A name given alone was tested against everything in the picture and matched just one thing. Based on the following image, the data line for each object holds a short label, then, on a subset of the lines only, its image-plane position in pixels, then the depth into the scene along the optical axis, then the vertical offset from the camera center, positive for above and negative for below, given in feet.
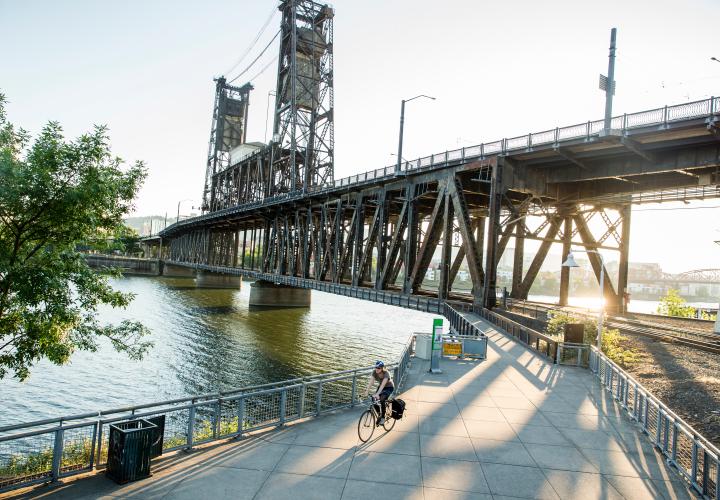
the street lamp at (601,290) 57.41 +0.21
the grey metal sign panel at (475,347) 62.95 -8.37
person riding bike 36.32 -8.33
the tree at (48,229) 34.45 +1.66
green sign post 55.62 -8.37
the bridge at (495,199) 78.54 +20.86
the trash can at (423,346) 61.21 -8.57
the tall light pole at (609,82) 77.48 +33.93
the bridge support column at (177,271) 413.80 -9.63
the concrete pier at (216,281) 308.81 -11.14
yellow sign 62.75 -8.79
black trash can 27.12 -11.16
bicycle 34.76 -10.85
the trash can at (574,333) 59.57 -5.30
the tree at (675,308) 144.56 -2.94
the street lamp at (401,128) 115.21 +36.13
